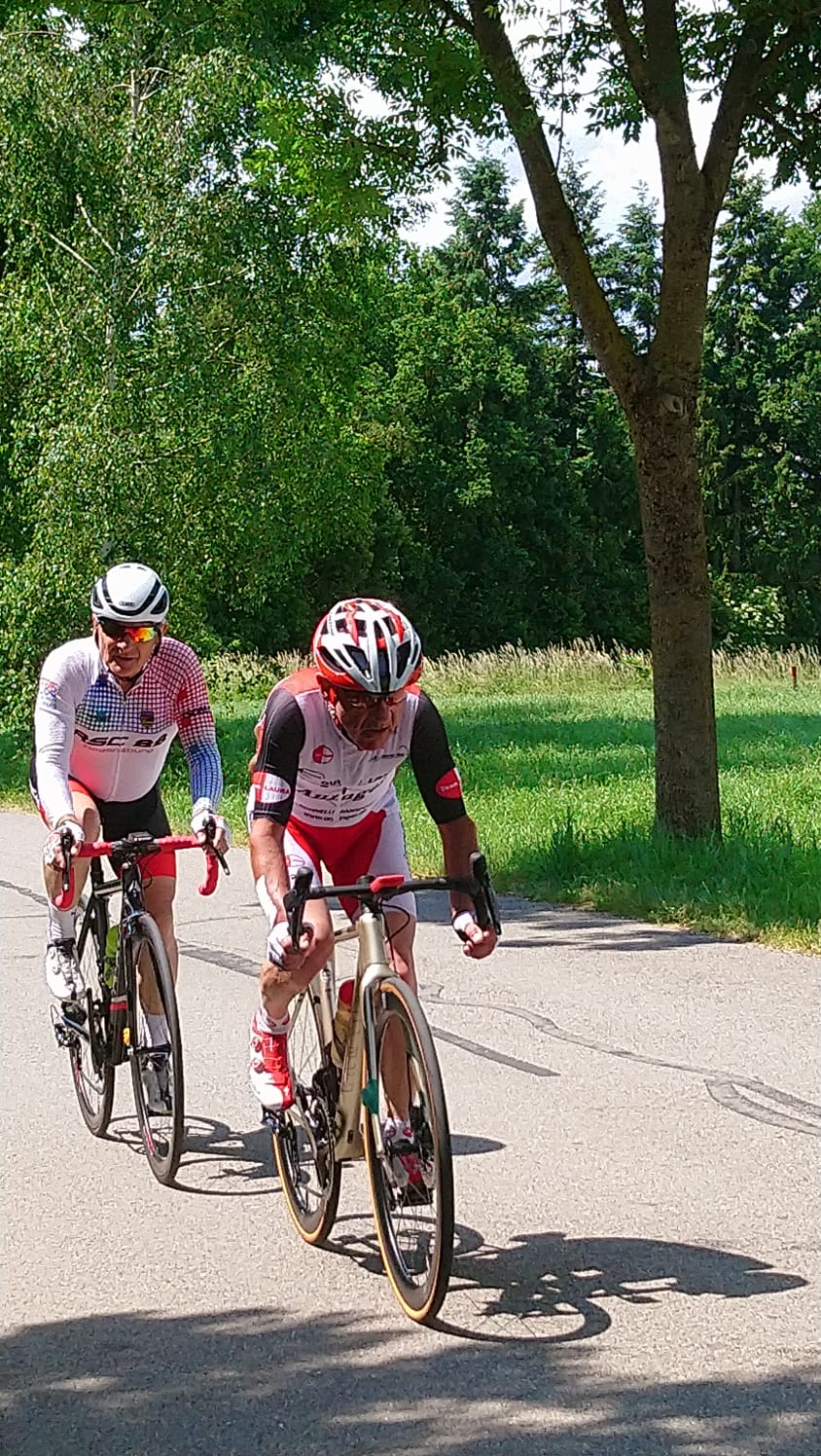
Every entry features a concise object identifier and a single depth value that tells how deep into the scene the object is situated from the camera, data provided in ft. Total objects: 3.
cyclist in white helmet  41.70
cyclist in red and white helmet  32.48
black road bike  39.83
